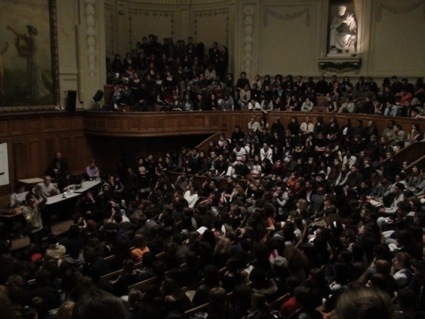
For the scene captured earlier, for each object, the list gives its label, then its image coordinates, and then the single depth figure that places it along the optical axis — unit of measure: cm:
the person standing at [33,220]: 1013
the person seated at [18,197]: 1122
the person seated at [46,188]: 1254
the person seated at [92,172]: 1511
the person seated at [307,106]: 1614
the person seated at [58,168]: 1466
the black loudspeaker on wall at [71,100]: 1592
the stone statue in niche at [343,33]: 1781
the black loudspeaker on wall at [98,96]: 1655
